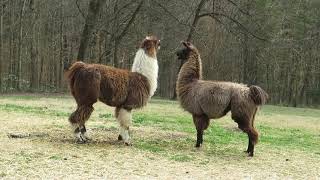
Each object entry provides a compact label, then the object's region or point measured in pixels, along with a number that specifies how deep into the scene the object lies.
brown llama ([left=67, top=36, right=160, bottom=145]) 8.88
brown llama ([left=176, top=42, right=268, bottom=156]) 9.06
